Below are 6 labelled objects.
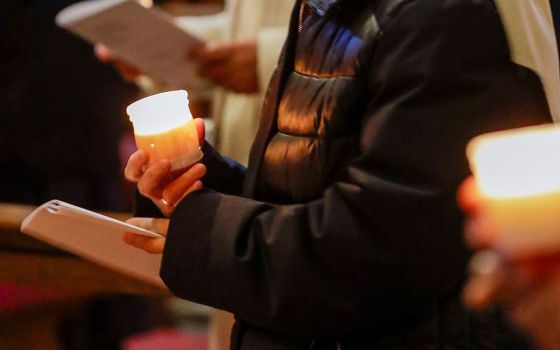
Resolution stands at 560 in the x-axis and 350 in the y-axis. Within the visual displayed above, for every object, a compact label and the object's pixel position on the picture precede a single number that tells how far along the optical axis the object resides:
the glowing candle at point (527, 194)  2.24
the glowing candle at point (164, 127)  2.69
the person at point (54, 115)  5.26
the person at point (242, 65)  3.33
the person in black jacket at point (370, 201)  2.59
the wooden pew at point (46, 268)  3.47
